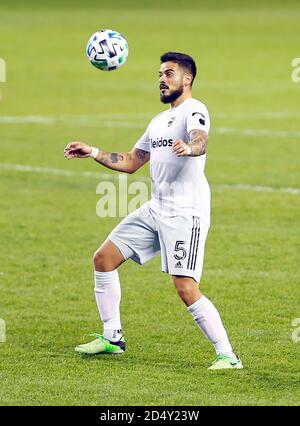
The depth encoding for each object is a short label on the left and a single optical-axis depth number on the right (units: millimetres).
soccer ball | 12555
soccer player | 11359
